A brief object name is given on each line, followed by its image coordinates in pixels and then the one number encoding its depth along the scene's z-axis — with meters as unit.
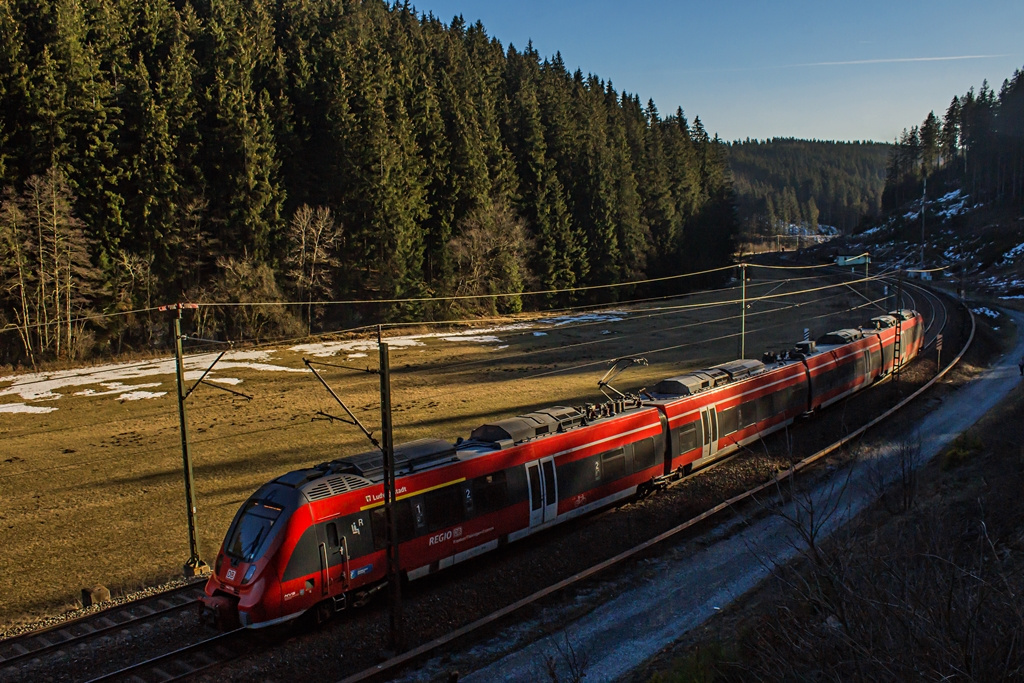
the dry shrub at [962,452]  24.03
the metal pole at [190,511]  18.36
